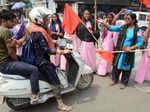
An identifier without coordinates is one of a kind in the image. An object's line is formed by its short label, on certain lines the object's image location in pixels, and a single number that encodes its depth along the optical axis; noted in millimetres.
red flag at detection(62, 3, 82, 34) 3910
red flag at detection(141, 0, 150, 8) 3640
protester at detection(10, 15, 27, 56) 3338
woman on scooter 2590
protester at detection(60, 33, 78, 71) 4758
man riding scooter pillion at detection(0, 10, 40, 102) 2505
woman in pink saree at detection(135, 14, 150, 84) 4008
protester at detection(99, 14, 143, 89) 3471
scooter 2590
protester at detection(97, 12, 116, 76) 4348
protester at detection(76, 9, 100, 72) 4266
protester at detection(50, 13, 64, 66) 4937
